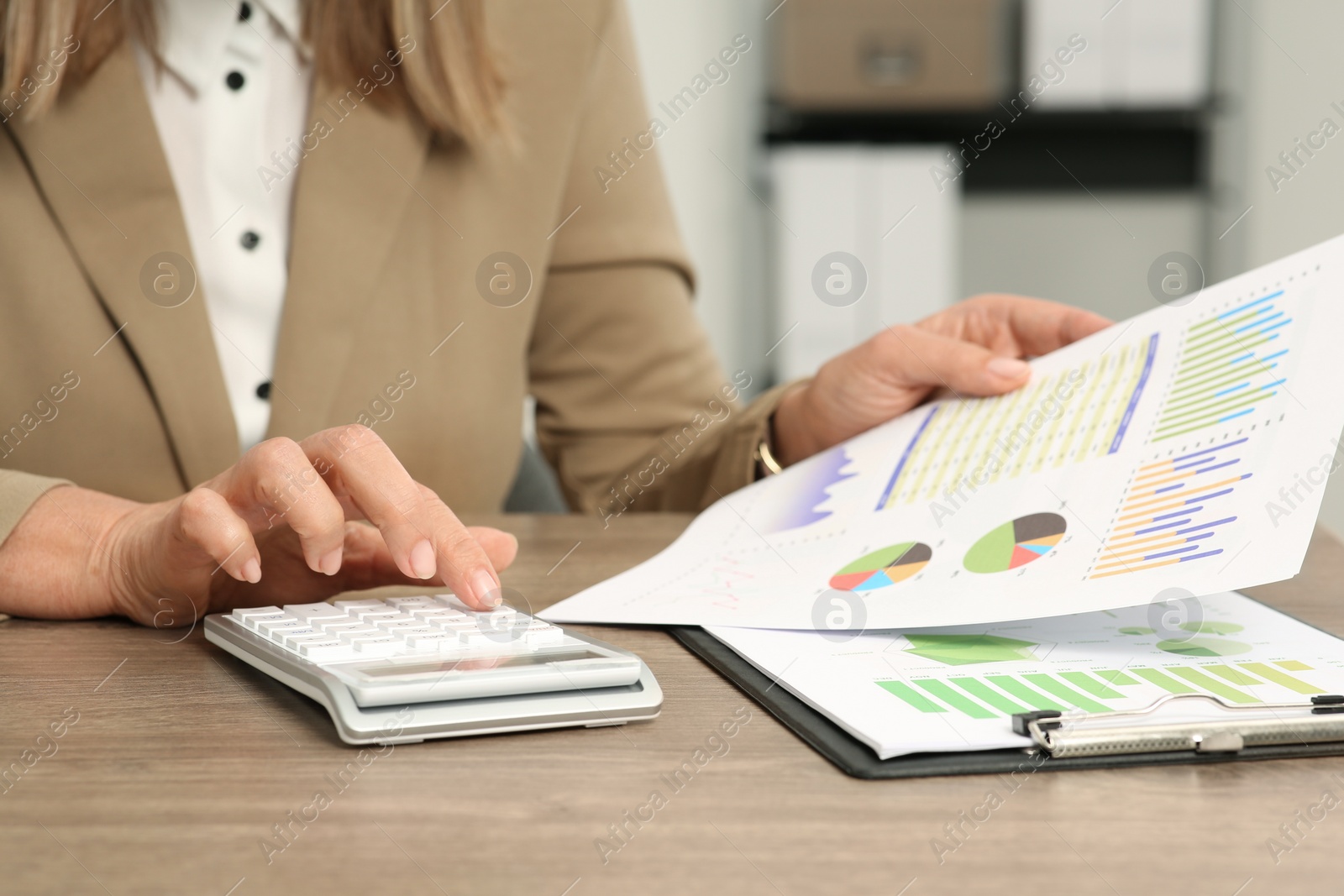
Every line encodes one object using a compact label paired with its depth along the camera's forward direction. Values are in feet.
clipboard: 3.81
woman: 5.83
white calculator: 4.11
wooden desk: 3.05
